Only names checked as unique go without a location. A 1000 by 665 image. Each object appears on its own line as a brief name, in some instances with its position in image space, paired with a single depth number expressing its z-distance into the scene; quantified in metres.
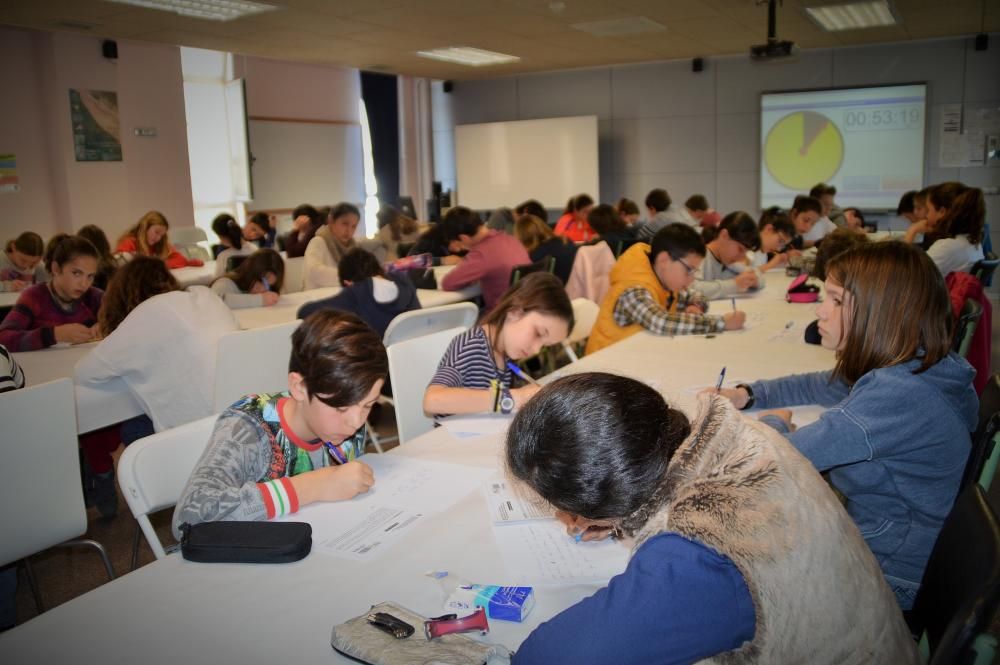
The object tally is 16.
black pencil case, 1.47
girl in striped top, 2.49
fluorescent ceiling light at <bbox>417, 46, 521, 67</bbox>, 9.02
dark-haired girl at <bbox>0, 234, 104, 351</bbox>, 3.66
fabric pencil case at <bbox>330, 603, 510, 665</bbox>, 1.14
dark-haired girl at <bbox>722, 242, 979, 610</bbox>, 1.71
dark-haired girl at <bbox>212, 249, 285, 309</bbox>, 4.71
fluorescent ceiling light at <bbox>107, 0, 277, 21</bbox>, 6.28
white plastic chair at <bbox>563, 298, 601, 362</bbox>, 4.07
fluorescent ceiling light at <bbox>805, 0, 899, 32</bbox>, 7.08
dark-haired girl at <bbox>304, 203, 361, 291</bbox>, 5.94
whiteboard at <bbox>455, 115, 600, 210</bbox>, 10.81
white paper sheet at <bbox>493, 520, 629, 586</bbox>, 1.43
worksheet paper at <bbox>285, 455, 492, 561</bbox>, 1.57
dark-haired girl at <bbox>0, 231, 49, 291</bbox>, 5.78
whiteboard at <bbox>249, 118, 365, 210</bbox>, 9.56
